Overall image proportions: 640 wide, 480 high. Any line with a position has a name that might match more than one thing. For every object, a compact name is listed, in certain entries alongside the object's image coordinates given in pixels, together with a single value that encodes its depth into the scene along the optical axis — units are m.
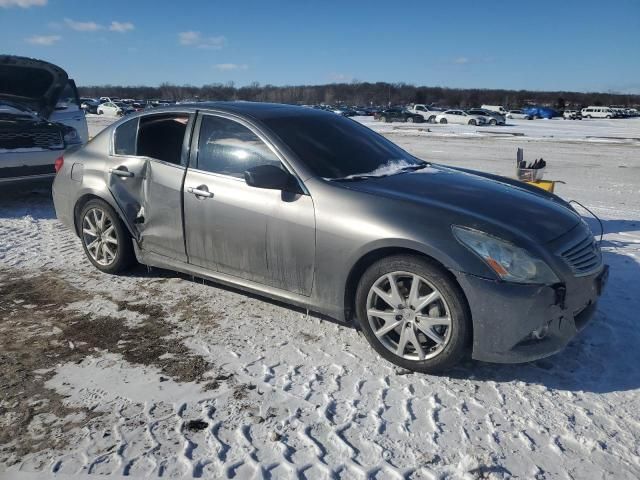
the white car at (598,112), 67.50
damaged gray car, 3.18
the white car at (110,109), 44.12
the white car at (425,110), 55.95
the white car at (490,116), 43.78
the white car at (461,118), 43.78
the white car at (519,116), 62.43
